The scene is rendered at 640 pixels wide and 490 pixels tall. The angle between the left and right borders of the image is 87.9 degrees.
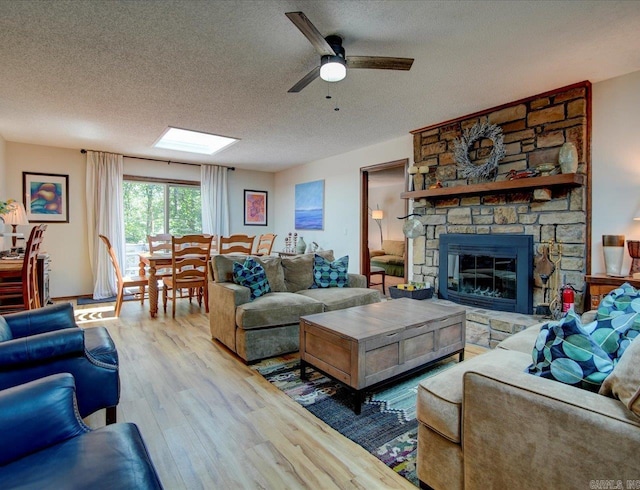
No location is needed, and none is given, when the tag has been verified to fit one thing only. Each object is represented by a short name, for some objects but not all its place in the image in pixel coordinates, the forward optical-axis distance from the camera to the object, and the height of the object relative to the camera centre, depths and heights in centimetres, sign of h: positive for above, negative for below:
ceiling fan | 217 +118
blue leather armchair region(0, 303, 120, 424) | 148 -60
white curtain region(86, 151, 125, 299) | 555 +35
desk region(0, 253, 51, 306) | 329 -40
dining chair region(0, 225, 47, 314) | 321 -53
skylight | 493 +147
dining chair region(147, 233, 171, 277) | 519 -17
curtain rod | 561 +139
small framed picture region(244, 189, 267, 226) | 727 +60
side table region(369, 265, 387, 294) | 585 -64
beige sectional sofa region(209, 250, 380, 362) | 285 -65
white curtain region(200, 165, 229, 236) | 662 +70
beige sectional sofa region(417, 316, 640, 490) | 97 -66
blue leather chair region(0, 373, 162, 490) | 92 -68
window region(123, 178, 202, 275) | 605 +44
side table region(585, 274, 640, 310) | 270 -41
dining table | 427 -53
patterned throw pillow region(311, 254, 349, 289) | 383 -47
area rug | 174 -113
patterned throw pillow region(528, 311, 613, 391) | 115 -44
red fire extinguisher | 303 -57
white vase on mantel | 304 +70
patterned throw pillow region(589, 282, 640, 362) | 132 -39
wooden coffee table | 208 -74
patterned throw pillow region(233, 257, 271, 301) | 320 -41
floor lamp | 823 +51
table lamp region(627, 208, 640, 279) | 276 -16
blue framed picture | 629 +57
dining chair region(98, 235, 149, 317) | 421 -62
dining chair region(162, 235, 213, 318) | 419 -49
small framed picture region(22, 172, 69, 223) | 519 +60
